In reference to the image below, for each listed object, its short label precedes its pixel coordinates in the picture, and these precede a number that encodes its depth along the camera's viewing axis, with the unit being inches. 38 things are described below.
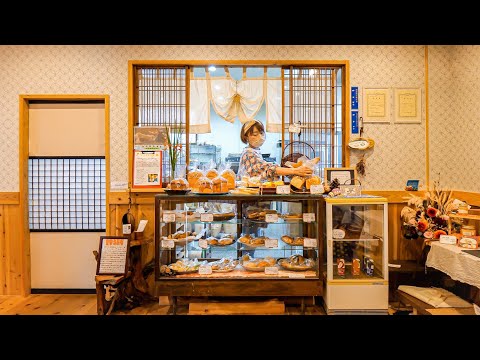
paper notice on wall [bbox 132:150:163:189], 164.9
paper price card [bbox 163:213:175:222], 140.2
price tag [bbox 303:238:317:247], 140.6
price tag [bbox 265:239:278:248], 143.9
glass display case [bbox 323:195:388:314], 139.3
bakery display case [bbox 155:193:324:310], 138.6
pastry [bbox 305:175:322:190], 144.4
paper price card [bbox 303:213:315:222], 141.7
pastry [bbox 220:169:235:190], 146.1
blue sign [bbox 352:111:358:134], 169.6
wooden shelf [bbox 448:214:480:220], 131.7
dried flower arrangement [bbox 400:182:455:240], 137.3
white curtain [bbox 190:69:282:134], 172.1
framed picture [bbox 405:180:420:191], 168.0
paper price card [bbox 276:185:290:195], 138.9
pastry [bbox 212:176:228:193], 139.9
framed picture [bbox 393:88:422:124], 170.2
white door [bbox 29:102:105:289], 176.4
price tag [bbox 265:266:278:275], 141.0
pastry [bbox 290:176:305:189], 142.6
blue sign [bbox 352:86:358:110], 169.2
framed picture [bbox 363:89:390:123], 169.6
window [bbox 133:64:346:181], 171.0
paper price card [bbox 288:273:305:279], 139.4
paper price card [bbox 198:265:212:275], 141.6
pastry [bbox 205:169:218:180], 145.7
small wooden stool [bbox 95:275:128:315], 144.3
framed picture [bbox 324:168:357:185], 153.6
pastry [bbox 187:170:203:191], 146.3
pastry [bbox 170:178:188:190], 138.8
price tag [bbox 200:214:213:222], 141.7
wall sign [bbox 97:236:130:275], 151.6
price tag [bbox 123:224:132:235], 158.9
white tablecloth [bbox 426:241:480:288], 110.3
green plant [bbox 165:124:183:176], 155.3
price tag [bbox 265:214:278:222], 142.9
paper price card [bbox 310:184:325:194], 140.0
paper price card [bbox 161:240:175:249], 139.5
